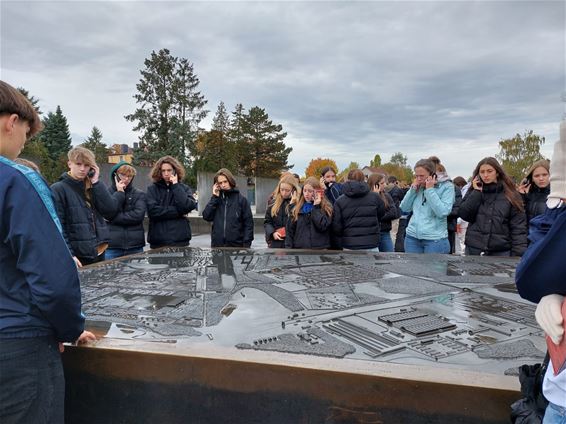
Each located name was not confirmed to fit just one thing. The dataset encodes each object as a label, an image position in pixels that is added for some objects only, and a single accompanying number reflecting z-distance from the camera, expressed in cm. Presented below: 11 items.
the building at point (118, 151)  7230
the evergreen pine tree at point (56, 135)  4097
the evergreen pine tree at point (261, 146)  5084
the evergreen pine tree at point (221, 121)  4869
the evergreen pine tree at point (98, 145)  5427
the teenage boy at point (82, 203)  390
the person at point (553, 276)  132
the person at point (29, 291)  156
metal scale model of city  191
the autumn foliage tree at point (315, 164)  6925
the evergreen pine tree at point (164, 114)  3791
